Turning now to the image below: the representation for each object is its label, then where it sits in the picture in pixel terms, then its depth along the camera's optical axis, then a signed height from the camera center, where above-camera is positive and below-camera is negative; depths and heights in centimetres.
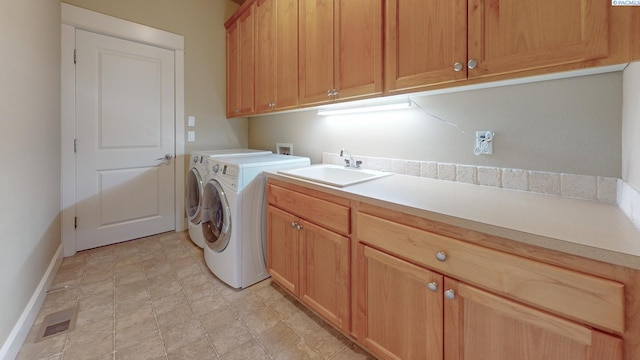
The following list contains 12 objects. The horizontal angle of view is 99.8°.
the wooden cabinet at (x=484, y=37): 89 +55
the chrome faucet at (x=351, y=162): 197 +11
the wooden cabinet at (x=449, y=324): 73 -48
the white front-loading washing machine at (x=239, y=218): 190 -30
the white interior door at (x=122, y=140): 251 +39
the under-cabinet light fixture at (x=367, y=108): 166 +47
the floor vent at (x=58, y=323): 150 -85
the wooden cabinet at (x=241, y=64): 264 +121
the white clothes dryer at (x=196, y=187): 251 -9
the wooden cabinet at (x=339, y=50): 148 +78
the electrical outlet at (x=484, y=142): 136 +18
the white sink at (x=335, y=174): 153 +2
